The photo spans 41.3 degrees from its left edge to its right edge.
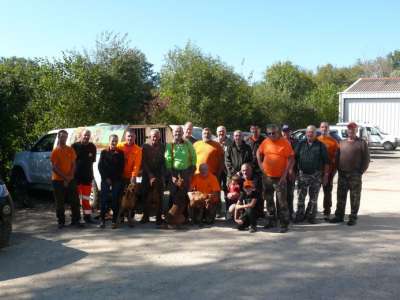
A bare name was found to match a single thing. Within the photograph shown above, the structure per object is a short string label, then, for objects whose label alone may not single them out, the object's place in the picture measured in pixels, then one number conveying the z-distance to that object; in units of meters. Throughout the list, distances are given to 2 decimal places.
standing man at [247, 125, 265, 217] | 9.44
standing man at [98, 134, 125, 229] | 9.37
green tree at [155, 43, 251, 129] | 24.61
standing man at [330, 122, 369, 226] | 9.43
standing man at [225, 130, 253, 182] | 9.60
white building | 40.56
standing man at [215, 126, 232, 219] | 10.06
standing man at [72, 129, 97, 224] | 9.76
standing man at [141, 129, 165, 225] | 9.46
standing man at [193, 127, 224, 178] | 9.90
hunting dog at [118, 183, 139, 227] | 9.47
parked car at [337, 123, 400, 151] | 32.69
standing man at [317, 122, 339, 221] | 9.97
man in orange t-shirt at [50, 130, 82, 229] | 9.43
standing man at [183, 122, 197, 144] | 10.01
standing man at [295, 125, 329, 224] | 9.54
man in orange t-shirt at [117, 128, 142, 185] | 9.55
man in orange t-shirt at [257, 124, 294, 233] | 9.00
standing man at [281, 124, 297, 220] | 9.64
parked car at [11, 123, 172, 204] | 11.58
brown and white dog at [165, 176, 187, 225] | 9.32
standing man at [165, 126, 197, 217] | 9.41
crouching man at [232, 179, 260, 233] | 8.94
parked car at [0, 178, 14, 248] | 7.49
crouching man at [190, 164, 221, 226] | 9.53
